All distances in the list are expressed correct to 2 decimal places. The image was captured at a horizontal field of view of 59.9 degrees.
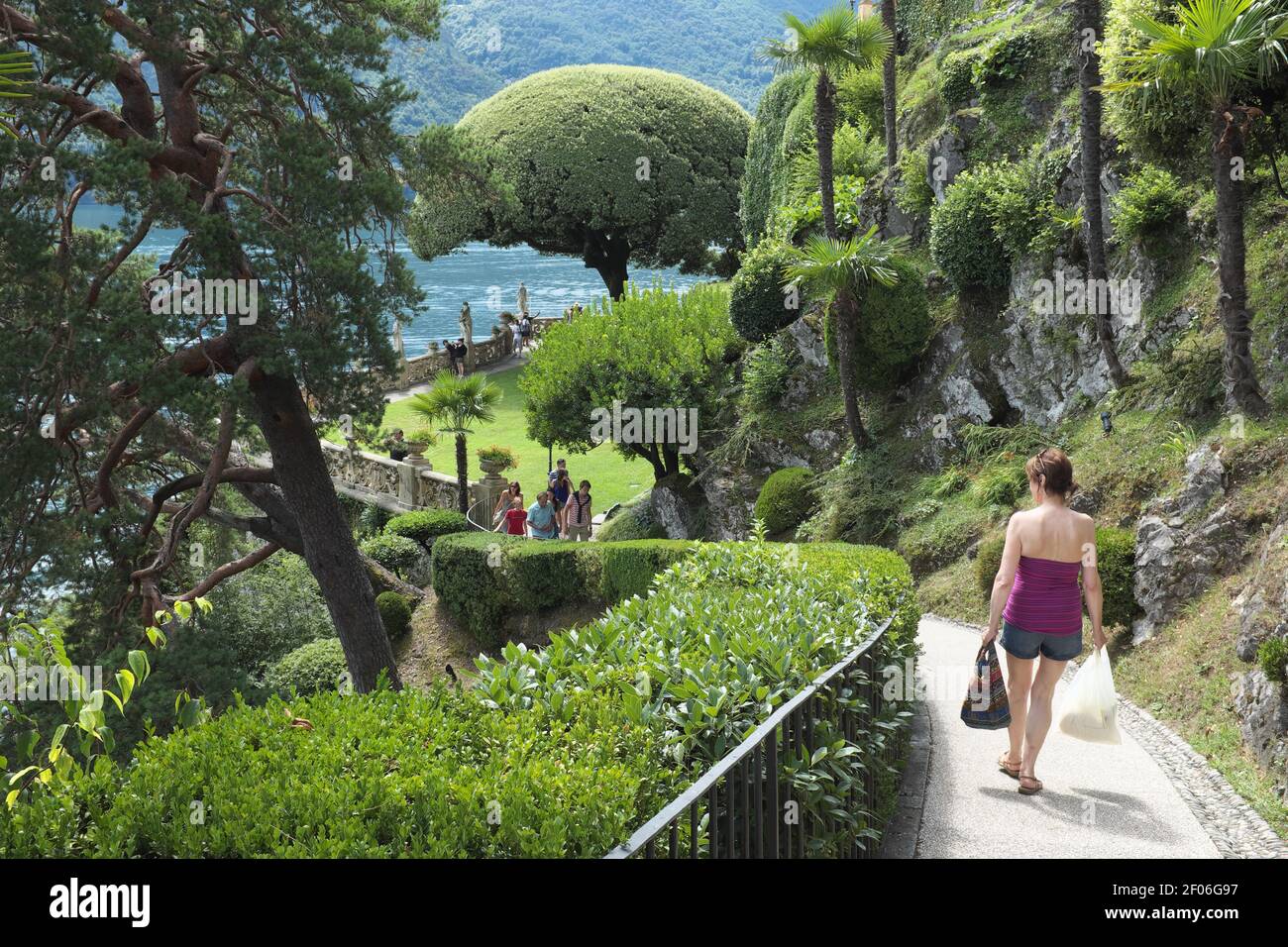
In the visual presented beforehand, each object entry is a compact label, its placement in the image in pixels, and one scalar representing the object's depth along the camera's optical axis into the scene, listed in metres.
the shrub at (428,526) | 24.78
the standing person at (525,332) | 44.06
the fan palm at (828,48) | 17.83
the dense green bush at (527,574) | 17.39
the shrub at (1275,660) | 7.64
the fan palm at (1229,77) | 10.80
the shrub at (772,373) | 22.20
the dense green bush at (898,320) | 19.42
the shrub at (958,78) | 20.56
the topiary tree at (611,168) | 41.72
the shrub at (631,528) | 23.17
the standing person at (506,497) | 21.94
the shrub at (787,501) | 19.69
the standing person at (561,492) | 21.27
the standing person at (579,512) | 20.77
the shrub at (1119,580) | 11.22
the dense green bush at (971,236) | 18.31
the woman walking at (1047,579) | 6.54
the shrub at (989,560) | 13.42
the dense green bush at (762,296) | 22.78
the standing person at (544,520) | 20.25
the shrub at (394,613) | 21.86
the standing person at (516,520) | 21.33
